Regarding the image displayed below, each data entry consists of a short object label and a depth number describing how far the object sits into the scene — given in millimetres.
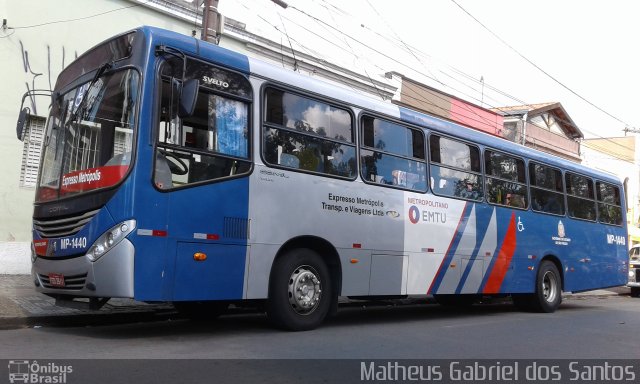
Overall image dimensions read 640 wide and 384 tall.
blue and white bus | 5910
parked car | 19484
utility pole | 9469
